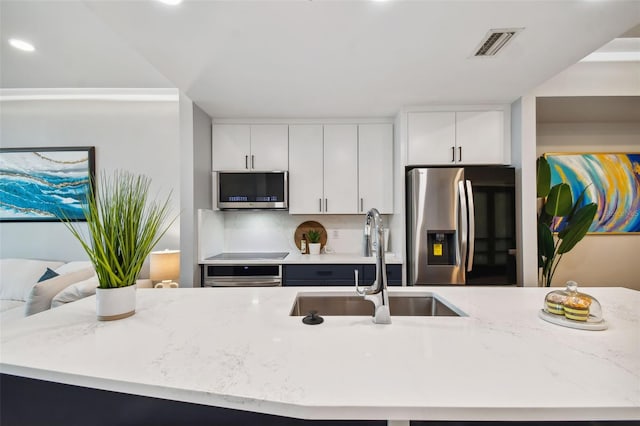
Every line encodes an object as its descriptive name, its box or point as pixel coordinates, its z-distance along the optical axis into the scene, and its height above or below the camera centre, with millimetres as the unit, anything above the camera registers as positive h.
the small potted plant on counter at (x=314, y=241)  3148 -302
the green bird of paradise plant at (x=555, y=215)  2682 -30
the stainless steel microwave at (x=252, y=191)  2980 +240
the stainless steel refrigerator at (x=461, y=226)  2504 -111
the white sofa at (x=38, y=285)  2059 -605
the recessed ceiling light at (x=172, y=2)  1361 +1017
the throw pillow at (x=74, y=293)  2012 -557
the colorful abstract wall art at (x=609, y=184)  3033 +307
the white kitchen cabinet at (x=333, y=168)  3008 +485
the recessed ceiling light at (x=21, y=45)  2188 +1336
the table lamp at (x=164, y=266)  2869 -526
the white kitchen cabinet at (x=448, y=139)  2709 +711
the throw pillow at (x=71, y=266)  3067 -562
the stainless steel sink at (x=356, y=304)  1462 -463
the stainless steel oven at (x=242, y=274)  2707 -569
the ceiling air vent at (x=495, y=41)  1593 +1016
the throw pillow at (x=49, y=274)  2887 -604
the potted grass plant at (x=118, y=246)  1047 -119
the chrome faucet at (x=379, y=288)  1028 -285
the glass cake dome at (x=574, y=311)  983 -349
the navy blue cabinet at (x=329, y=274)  2709 -575
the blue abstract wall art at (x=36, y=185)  3422 +363
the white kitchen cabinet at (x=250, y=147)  2994 +707
